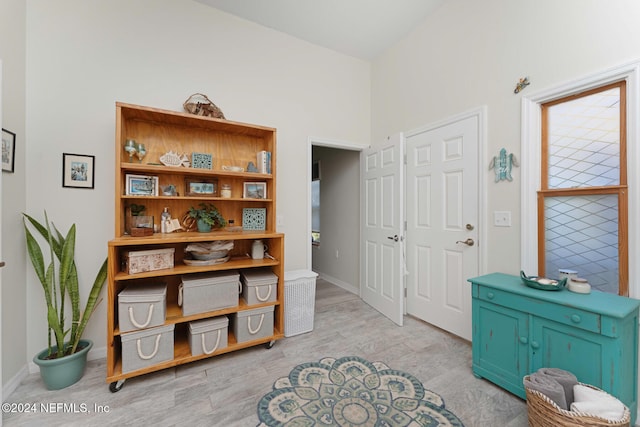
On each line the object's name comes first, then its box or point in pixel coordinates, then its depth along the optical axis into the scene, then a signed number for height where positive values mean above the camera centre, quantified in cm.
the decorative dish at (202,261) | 205 -40
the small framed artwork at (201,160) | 228 +48
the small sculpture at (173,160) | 213 +45
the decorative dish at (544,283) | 157 -44
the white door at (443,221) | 231 -8
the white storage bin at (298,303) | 246 -88
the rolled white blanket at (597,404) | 113 -88
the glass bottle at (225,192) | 235 +19
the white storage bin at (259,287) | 218 -65
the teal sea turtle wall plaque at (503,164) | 201 +39
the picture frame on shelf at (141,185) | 205 +23
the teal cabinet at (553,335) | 129 -71
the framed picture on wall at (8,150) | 163 +41
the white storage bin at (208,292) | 196 -62
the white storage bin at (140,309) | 173 -66
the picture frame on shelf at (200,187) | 231 +24
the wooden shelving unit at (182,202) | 180 +10
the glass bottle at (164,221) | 216 -7
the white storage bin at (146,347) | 172 -94
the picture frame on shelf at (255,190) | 251 +23
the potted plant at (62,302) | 169 -63
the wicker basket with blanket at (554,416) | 111 -92
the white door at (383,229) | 271 -19
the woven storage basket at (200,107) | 220 +92
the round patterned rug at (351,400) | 145 -118
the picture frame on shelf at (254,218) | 251 -5
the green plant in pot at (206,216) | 220 -3
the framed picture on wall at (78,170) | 196 +34
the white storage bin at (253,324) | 211 -94
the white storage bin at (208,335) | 193 -94
